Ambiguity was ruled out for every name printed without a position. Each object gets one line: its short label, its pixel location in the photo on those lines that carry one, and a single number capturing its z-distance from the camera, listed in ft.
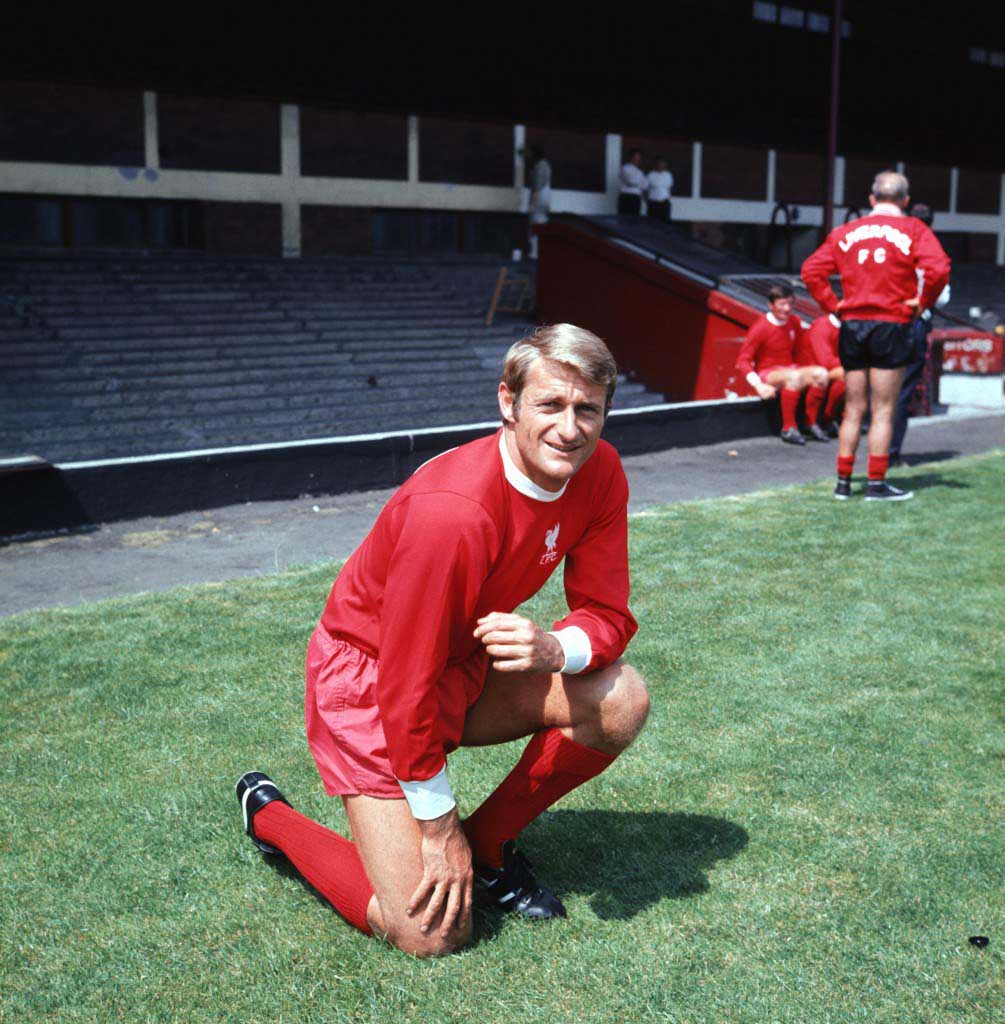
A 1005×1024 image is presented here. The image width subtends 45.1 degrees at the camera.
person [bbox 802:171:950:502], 26.73
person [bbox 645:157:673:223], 70.33
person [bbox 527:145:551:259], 69.67
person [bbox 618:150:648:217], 69.21
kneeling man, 8.80
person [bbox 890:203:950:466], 31.89
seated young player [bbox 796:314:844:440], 37.99
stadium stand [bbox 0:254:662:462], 40.09
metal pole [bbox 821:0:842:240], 61.77
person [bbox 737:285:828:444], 37.45
